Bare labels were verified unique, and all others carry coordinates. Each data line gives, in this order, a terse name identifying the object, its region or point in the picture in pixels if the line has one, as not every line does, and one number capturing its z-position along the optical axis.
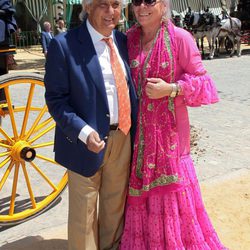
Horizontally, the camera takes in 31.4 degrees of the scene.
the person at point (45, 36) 13.50
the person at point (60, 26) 13.73
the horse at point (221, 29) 15.89
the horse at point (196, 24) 15.85
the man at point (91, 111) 2.23
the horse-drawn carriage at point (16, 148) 3.29
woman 2.42
